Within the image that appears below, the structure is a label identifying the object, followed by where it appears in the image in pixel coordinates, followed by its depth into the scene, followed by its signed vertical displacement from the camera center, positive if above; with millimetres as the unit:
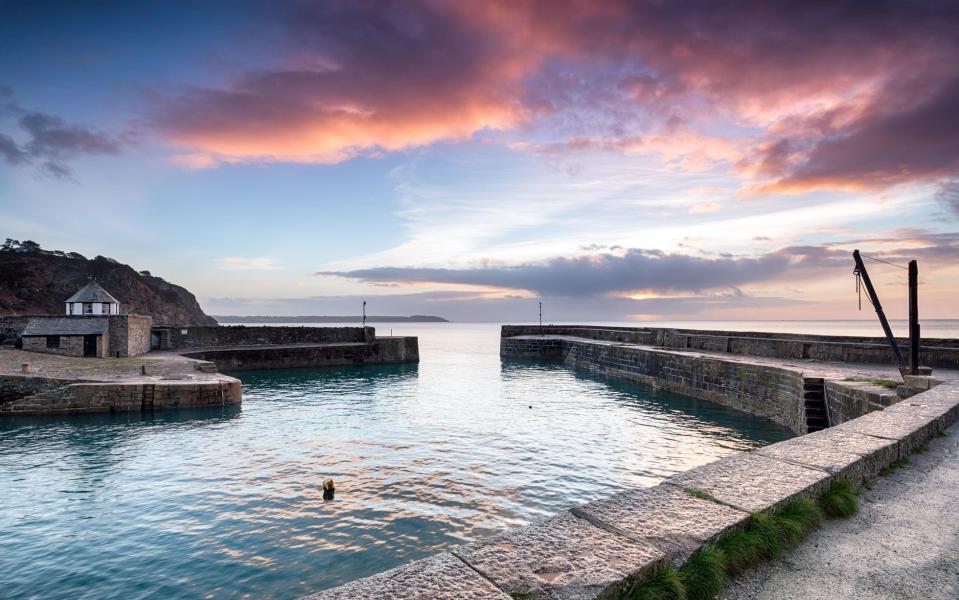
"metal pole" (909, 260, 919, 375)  12680 -91
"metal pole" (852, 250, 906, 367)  14459 +421
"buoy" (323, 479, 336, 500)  9594 -3382
